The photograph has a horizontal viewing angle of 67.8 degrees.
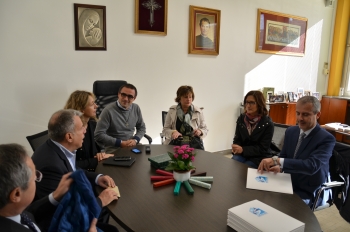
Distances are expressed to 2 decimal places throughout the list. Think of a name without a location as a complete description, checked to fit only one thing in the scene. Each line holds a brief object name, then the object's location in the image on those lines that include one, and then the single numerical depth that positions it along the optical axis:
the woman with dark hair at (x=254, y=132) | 2.39
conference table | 1.18
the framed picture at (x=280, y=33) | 4.50
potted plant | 1.53
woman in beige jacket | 2.83
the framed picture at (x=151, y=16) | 3.36
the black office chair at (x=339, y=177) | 1.79
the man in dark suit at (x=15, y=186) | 0.84
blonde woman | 2.17
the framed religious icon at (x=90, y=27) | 3.01
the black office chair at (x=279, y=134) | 2.62
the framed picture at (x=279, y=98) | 4.79
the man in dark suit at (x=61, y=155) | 1.35
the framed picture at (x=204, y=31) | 3.80
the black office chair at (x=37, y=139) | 1.82
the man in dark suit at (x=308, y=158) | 1.70
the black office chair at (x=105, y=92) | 3.08
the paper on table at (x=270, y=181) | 1.51
